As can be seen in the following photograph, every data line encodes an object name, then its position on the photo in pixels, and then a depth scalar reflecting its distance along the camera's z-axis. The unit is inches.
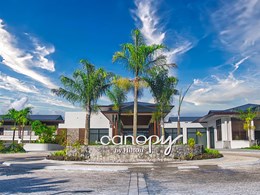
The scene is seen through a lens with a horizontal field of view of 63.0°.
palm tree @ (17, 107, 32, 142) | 1038.3
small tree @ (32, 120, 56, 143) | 1093.4
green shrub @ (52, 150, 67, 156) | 548.4
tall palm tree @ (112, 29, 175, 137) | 538.7
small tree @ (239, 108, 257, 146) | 948.5
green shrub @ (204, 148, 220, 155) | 557.2
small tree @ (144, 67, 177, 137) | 564.7
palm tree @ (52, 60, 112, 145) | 593.8
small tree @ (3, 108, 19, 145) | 1033.9
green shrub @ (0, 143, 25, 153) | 852.7
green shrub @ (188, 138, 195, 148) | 520.5
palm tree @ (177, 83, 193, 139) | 668.6
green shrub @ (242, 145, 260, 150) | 880.1
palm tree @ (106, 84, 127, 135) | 756.1
